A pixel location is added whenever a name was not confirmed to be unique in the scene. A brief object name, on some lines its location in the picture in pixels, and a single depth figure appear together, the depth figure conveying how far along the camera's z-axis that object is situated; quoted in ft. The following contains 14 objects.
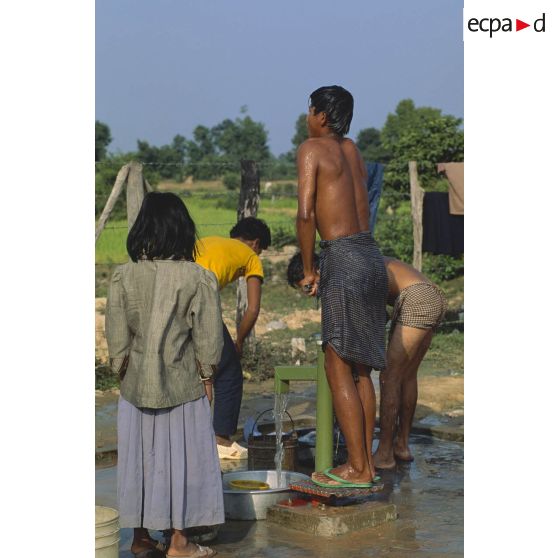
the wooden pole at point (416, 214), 42.55
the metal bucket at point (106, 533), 13.21
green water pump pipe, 18.31
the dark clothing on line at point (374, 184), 36.11
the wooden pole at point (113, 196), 30.96
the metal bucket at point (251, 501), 17.56
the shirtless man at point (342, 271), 17.15
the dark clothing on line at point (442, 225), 42.98
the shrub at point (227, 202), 76.38
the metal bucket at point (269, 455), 20.45
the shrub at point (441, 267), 53.98
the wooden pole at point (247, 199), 34.32
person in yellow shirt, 21.26
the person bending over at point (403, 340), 21.12
